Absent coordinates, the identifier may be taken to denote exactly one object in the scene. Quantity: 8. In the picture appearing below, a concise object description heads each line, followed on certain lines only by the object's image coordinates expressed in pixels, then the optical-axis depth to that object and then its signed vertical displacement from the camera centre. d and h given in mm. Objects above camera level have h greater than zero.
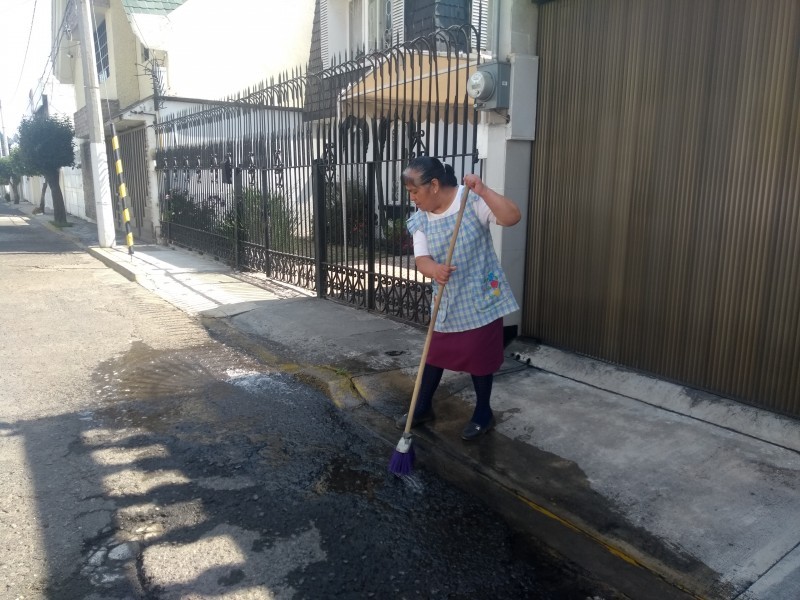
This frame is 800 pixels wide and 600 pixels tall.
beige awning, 6258 +1023
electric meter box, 5195 +731
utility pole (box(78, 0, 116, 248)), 13516 +753
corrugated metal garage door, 3854 -106
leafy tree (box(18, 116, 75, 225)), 20797 +845
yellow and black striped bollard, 12508 -690
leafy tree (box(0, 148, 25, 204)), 27420 +171
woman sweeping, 3861 -604
